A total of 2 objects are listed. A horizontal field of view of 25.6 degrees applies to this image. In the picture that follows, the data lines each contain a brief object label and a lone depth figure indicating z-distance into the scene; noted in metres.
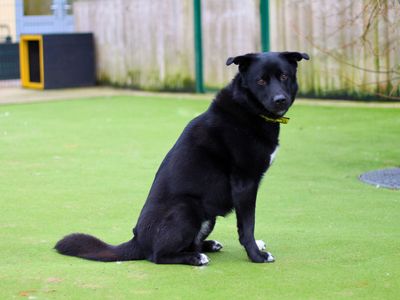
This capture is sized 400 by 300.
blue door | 24.69
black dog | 5.33
